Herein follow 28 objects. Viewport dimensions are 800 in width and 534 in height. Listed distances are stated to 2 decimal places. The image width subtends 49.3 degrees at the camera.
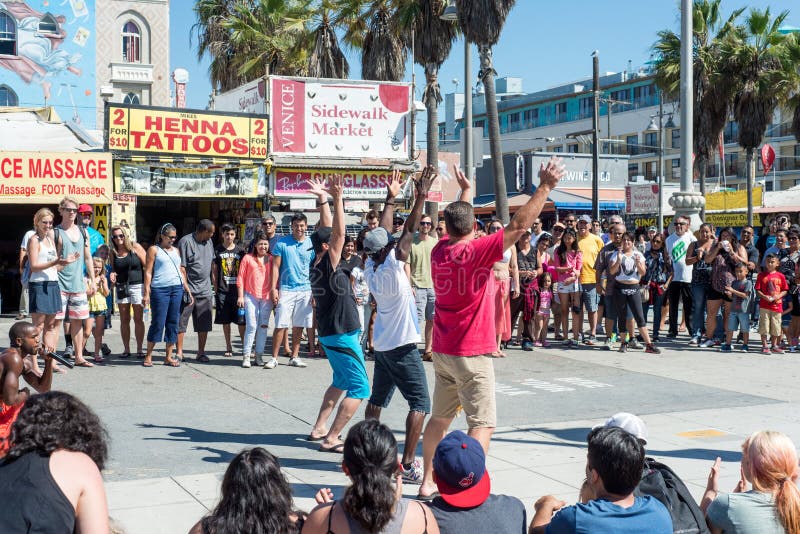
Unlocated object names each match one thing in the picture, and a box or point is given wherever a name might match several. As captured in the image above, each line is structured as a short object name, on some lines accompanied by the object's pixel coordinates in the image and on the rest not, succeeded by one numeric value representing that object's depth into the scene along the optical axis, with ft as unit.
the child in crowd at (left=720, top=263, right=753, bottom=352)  42.06
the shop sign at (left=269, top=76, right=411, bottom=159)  61.26
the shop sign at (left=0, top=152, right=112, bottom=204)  50.03
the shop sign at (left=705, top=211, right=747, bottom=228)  105.29
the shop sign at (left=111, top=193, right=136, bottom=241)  54.60
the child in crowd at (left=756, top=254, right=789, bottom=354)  41.70
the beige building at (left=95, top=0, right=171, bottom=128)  148.87
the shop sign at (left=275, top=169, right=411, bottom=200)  61.05
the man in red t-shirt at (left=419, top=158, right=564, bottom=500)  18.33
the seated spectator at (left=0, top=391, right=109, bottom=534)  9.98
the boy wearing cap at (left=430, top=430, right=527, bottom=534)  11.75
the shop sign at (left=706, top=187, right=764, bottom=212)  111.55
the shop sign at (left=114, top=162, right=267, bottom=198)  55.57
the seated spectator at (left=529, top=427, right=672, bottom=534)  11.18
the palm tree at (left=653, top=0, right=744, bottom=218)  90.43
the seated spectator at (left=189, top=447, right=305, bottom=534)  10.18
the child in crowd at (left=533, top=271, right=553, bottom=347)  42.63
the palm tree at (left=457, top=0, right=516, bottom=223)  63.87
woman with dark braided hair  10.87
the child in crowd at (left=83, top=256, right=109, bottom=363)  36.65
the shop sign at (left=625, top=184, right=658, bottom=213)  76.38
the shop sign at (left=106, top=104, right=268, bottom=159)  55.47
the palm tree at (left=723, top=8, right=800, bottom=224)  87.30
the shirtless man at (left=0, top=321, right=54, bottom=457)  16.72
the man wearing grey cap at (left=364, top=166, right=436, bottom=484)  20.48
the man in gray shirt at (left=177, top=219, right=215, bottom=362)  37.11
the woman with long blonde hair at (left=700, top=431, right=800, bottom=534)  11.94
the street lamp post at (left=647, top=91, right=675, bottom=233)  74.75
